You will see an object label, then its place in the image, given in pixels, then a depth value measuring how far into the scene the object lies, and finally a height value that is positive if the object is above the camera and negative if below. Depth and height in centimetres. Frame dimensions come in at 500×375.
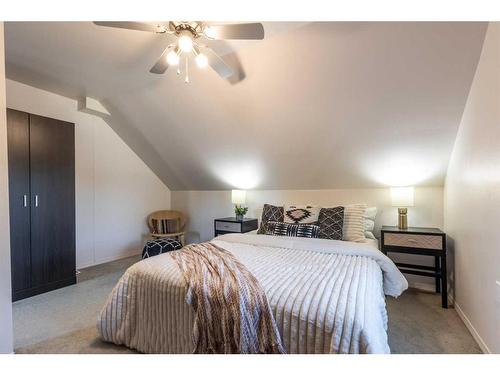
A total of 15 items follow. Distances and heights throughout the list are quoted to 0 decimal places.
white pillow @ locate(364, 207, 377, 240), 292 -40
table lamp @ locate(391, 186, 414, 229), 279 -19
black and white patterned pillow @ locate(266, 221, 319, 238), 264 -47
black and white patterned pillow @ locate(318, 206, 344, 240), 260 -40
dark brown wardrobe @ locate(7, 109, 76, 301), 247 -12
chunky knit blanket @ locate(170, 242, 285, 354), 117 -62
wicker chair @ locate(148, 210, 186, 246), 427 -62
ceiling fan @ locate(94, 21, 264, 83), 145 +93
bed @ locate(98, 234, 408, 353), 104 -56
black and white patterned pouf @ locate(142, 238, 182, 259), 323 -77
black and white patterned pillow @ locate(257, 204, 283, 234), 304 -35
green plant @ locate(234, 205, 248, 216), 381 -36
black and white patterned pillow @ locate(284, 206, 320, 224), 286 -34
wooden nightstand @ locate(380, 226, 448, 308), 239 -62
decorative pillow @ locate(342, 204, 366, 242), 258 -41
